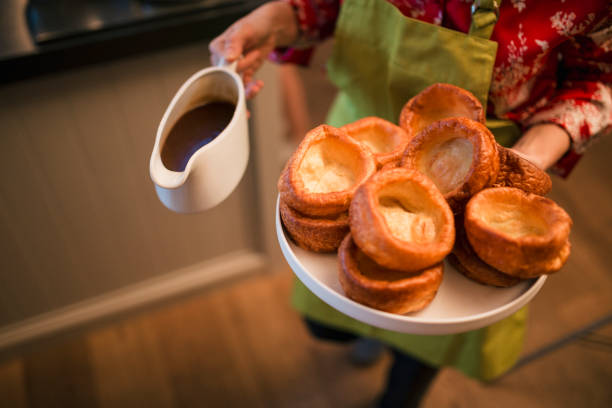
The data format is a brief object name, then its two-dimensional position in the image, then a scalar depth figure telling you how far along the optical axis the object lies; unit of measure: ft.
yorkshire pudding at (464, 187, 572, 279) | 1.71
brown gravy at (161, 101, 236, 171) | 2.10
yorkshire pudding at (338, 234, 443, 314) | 1.71
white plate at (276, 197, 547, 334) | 1.76
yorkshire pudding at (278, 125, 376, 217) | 1.80
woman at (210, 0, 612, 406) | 2.24
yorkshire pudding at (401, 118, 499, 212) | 1.80
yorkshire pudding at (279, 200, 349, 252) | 1.83
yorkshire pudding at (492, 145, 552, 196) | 1.90
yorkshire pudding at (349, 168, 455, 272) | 1.65
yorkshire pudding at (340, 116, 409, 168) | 2.11
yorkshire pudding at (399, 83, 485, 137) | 2.13
